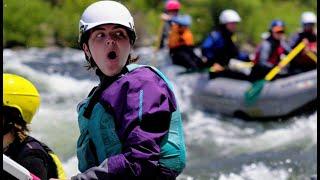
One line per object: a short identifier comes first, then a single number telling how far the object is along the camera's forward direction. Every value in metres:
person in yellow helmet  4.28
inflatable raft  17.17
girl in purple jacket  3.57
